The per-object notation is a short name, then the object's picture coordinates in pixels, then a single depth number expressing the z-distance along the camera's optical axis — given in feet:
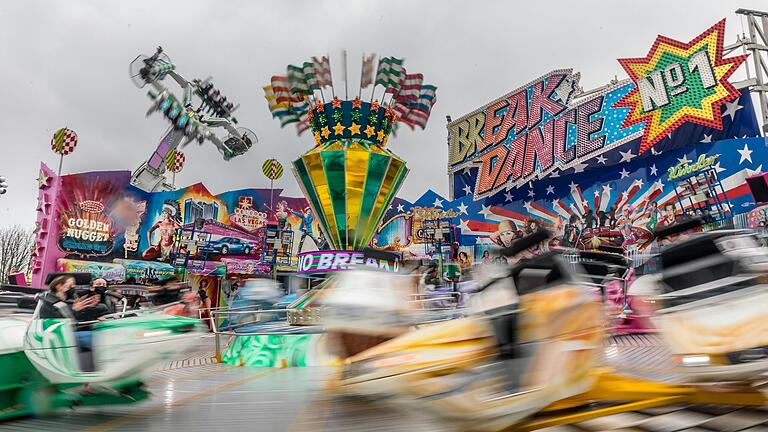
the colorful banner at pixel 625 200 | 56.39
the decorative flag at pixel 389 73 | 57.72
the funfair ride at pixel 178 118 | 90.22
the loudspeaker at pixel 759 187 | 51.65
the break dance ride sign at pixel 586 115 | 58.95
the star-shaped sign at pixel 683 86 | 57.77
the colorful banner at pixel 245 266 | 85.81
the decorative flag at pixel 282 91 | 57.57
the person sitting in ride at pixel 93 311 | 16.69
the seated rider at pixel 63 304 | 13.97
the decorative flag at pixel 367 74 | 57.93
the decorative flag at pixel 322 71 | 56.70
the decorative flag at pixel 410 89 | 58.03
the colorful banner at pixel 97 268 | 75.77
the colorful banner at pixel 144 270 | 80.94
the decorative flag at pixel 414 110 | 58.13
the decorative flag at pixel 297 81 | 57.06
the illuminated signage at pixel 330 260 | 43.29
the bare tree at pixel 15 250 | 136.84
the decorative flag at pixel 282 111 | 58.13
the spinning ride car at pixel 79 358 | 13.74
